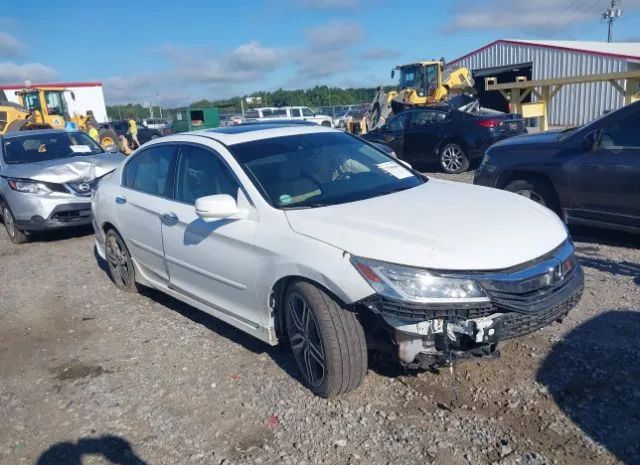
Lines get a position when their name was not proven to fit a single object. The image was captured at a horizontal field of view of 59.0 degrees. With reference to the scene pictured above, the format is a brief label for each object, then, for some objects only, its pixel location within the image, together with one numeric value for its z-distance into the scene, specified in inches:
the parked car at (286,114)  1216.8
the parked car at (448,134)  466.9
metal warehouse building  1079.6
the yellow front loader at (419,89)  799.7
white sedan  115.0
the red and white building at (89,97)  1657.2
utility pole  2229.3
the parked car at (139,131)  1129.6
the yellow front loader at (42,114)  810.8
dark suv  218.4
